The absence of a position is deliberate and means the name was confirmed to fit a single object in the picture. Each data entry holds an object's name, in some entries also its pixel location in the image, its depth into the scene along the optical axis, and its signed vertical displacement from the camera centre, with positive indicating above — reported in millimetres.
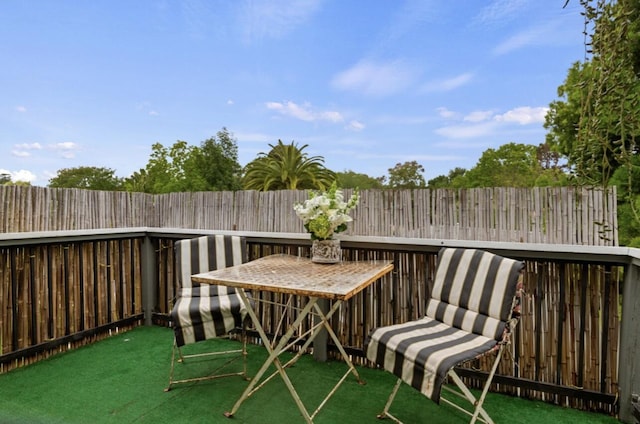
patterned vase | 2650 -307
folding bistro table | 1865 -405
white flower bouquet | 2547 -21
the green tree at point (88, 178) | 23436 +2429
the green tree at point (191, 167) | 20219 +2689
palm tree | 14695 +1721
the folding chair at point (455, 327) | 1730 -698
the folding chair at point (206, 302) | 2479 -682
